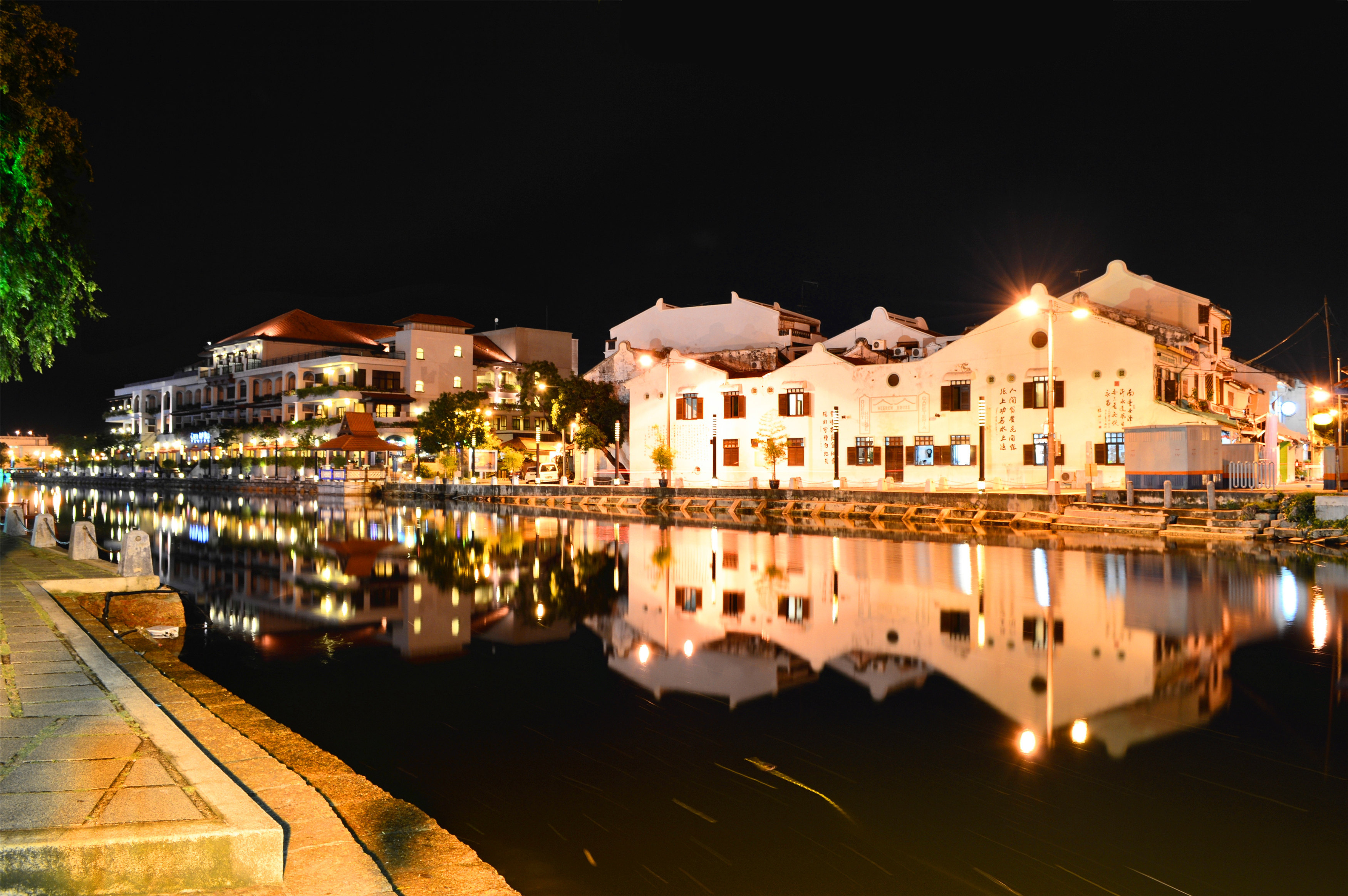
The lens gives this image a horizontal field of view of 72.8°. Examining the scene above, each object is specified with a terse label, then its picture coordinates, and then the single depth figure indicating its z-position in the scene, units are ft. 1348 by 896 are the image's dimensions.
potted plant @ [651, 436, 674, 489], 158.40
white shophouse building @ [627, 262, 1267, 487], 121.19
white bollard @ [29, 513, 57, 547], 66.74
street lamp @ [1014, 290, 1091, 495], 96.12
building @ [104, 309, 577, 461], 263.29
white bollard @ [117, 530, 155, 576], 43.68
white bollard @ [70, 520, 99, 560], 54.54
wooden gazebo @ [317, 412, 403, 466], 204.03
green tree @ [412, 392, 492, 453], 207.31
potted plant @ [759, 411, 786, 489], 149.18
